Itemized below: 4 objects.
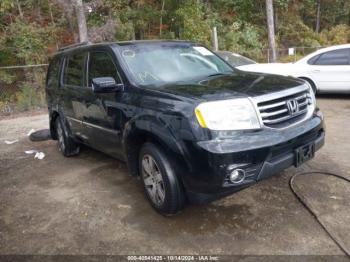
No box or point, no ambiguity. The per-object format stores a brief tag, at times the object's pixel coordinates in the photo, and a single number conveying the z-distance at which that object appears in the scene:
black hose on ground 2.84
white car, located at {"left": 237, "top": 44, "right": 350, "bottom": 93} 8.49
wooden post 12.45
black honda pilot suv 2.94
